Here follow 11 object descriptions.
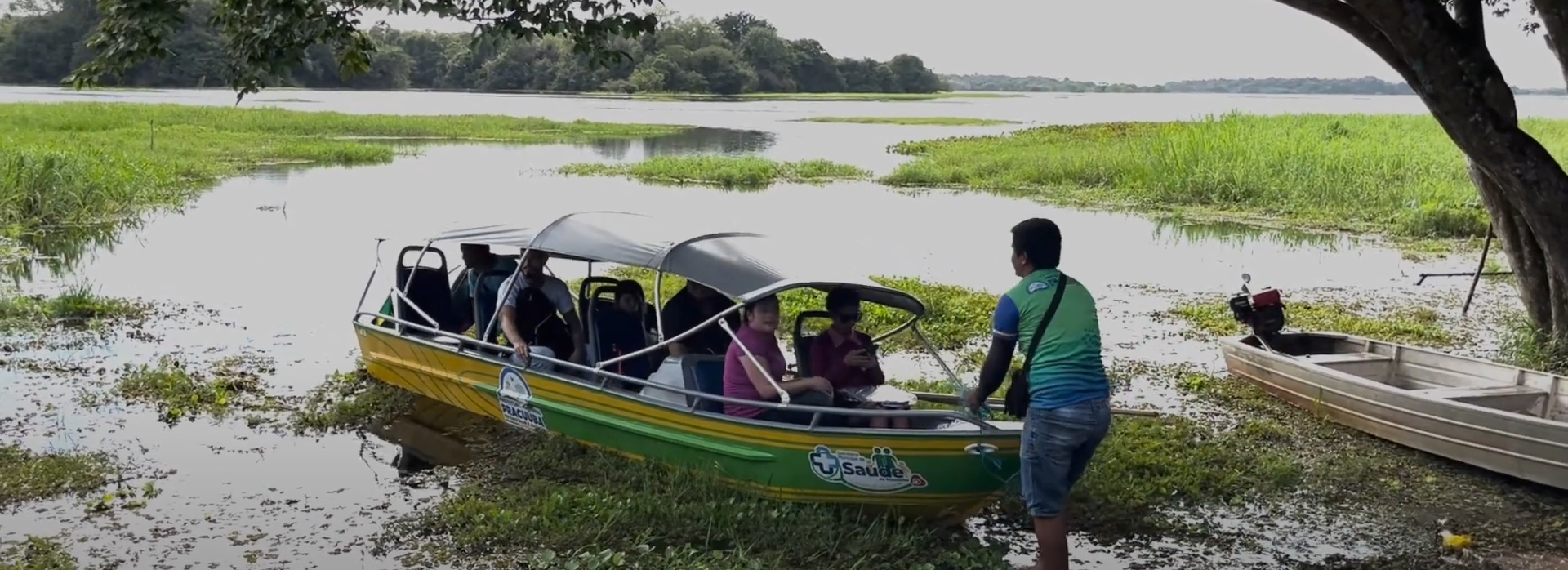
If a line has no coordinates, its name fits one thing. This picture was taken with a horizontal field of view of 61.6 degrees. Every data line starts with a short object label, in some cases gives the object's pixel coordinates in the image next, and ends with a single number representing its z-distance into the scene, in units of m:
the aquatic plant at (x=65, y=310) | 12.76
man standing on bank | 5.72
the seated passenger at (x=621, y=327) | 9.23
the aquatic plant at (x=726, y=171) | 30.81
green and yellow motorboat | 6.75
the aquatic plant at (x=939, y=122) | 67.46
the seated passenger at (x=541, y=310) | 9.22
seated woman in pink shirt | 7.26
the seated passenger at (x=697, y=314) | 8.45
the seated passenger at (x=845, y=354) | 7.55
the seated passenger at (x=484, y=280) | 9.89
